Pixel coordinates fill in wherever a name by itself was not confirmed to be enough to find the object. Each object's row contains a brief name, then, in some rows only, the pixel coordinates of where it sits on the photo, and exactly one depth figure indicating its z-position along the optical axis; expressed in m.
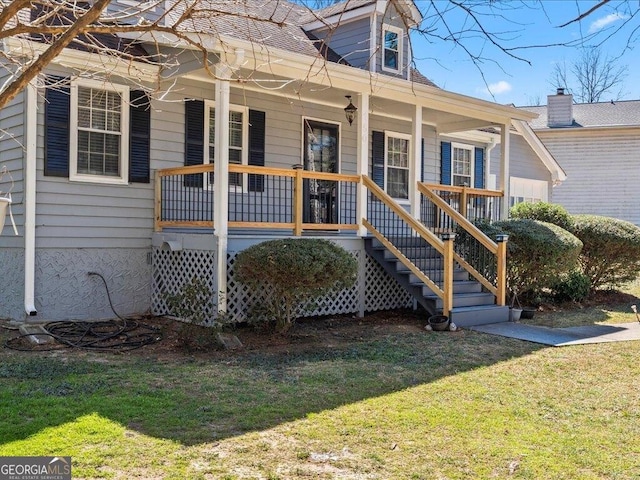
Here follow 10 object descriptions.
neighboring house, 22.36
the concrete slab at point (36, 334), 7.39
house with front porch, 8.35
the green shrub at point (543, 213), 12.41
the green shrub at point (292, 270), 7.57
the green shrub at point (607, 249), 11.99
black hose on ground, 7.33
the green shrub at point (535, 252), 10.23
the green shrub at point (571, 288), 11.65
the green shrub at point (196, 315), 7.33
